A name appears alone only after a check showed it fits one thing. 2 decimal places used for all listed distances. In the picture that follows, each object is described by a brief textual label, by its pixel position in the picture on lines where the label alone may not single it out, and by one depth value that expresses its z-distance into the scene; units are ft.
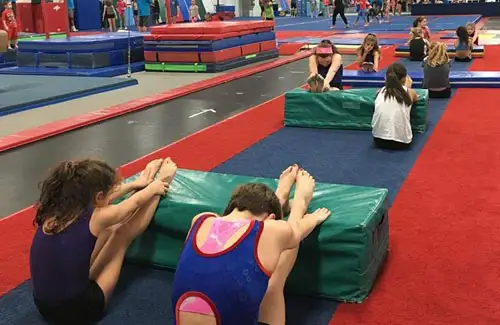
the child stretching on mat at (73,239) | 8.81
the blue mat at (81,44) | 39.27
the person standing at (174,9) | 75.46
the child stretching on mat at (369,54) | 29.43
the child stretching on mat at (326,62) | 24.23
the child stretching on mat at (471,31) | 43.72
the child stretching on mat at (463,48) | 40.04
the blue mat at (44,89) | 28.55
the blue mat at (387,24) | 71.56
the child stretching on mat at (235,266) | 7.57
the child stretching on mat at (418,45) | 40.40
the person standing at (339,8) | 70.69
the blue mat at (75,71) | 38.47
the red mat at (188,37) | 39.65
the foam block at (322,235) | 9.94
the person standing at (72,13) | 70.53
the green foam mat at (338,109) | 21.29
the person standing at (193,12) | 69.56
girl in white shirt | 18.63
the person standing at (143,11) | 63.16
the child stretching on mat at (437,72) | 26.73
